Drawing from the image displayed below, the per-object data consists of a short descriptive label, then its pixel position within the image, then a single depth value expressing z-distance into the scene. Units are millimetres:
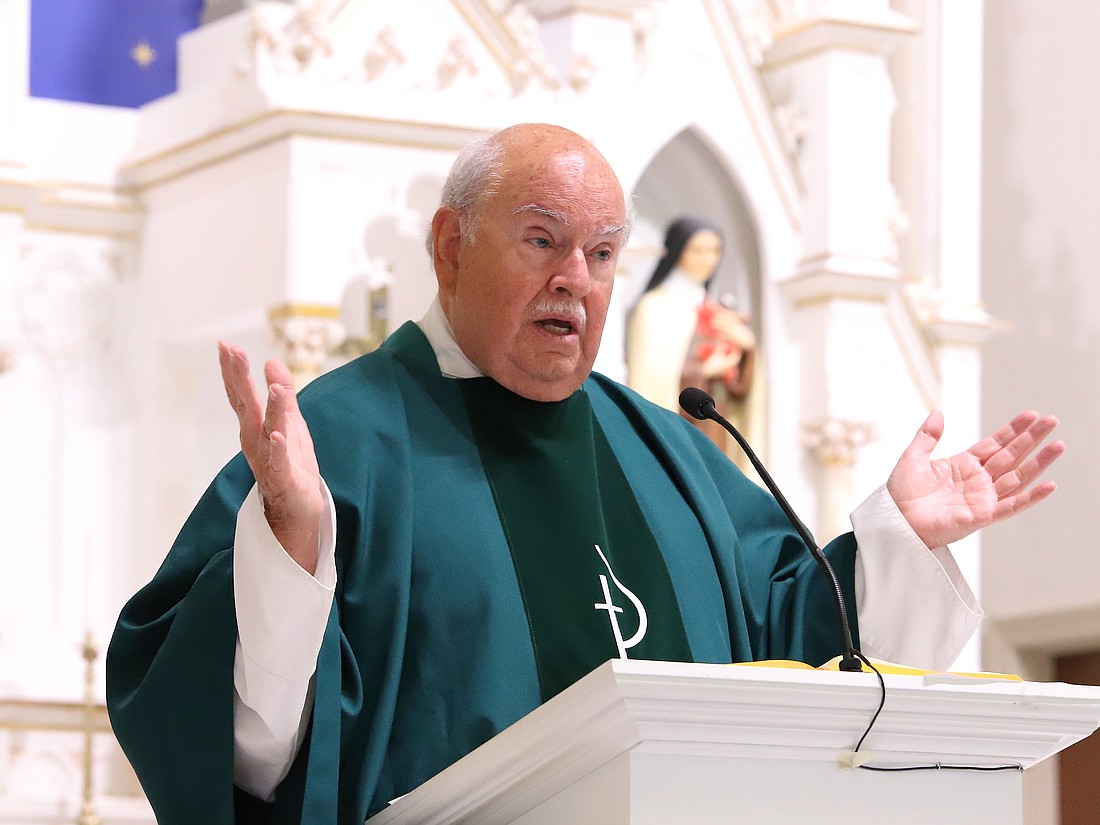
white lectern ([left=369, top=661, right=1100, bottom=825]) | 4973
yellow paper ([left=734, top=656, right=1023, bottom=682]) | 5324
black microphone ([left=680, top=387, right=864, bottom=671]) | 5695
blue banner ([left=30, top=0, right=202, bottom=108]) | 17203
